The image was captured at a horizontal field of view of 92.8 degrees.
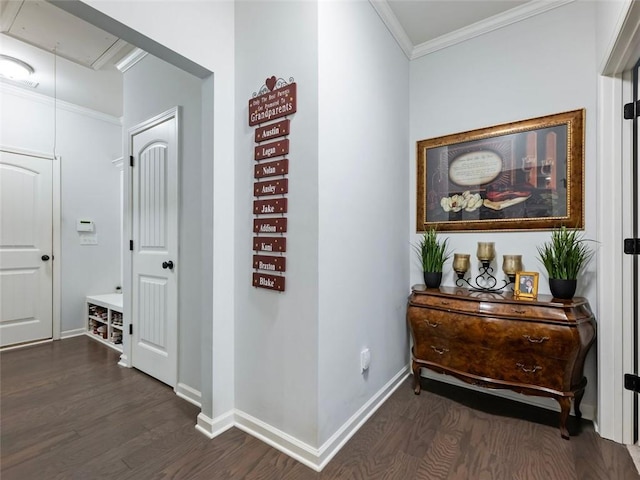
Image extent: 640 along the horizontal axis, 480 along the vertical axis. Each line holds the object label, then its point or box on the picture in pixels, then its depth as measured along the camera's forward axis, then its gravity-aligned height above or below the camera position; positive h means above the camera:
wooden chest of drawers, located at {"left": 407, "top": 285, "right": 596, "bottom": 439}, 1.71 -0.62
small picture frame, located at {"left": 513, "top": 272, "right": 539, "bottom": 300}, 1.92 -0.30
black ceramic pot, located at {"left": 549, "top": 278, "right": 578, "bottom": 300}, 1.84 -0.30
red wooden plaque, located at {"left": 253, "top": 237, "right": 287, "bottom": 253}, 1.66 -0.03
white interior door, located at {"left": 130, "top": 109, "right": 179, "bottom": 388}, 2.32 -0.07
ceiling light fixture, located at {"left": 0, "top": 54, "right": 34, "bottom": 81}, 2.88 +1.67
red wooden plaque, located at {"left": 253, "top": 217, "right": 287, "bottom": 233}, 1.66 +0.08
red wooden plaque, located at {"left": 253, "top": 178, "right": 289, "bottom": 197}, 1.66 +0.29
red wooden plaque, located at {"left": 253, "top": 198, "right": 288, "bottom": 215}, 1.66 +0.18
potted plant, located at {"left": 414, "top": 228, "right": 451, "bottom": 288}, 2.34 -0.15
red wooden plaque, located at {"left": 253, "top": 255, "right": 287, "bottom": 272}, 1.66 -0.14
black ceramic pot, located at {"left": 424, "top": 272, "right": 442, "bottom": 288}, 2.33 -0.31
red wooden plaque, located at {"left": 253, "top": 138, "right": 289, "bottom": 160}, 1.65 +0.50
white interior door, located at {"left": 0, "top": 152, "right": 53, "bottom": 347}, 3.23 -0.12
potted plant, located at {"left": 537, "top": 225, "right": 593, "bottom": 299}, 1.84 -0.13
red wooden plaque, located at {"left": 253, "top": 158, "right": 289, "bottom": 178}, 1.65 +0.39
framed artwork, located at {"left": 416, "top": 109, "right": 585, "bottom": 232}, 1.99 +0.45
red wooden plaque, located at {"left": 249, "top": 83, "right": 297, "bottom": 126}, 1.62 +0.75
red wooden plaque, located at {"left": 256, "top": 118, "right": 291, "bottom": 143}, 1.65 +0.60
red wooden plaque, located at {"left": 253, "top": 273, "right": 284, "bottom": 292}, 1.67 -0.24
